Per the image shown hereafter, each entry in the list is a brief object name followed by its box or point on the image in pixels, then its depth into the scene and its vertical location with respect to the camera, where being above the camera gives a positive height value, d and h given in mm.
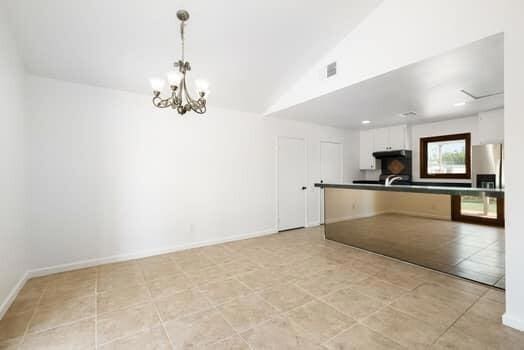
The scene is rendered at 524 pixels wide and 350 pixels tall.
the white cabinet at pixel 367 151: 6054 +523
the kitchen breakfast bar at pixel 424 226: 2830 -930
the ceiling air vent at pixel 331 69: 3115 +1406
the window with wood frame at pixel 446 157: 4973 +282
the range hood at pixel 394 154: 5428 +389
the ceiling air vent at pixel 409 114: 4489 +1112
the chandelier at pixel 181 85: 2012 +802
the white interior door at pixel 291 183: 4949 -272
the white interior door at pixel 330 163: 5574 +187
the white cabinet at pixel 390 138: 5477 +778
